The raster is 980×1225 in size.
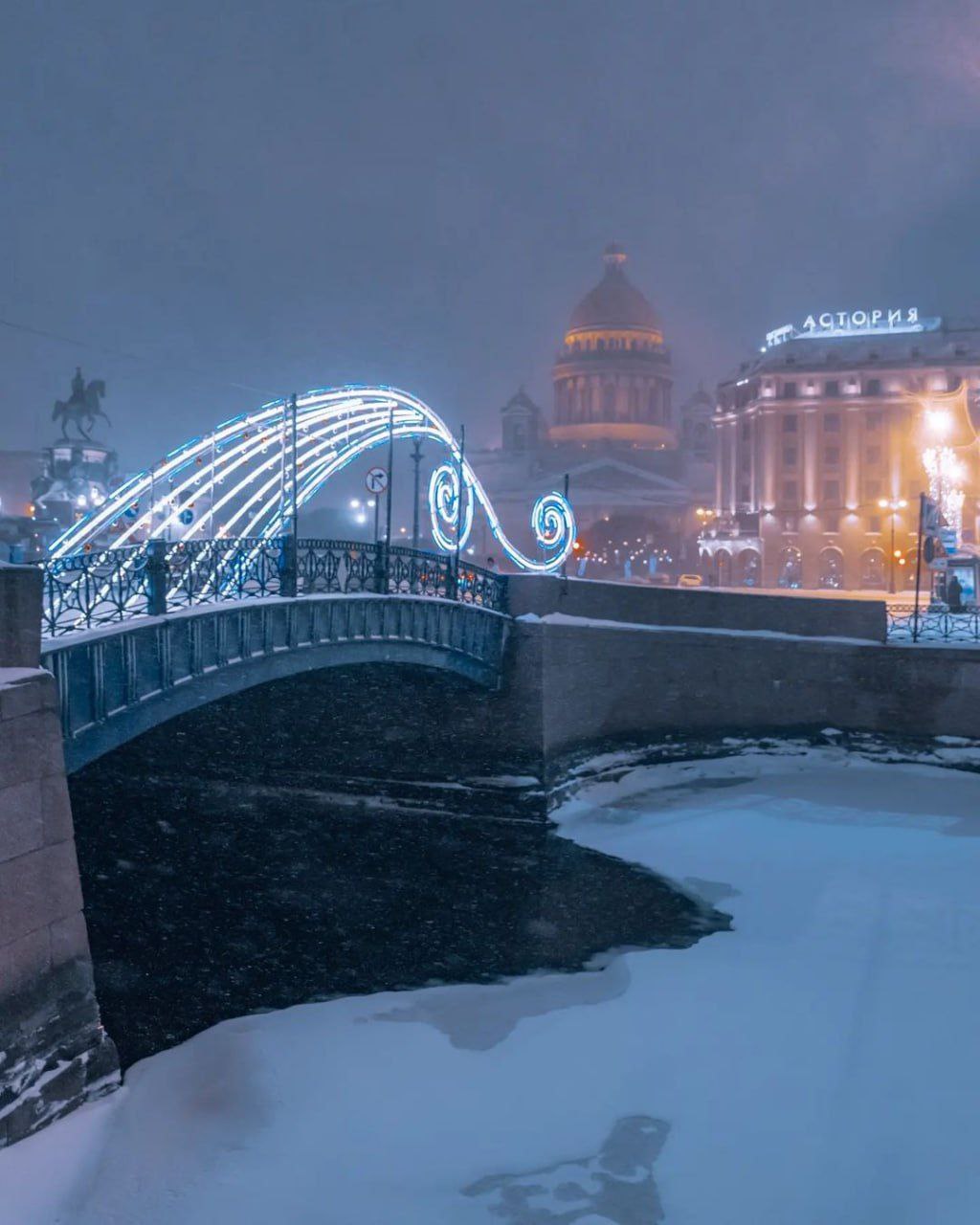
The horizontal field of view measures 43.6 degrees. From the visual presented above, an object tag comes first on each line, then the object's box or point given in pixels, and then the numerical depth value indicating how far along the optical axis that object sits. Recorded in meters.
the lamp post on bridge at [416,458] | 30.84
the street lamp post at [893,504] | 74.31
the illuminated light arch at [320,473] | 25.91
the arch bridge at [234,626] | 16.03
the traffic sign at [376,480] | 26.75
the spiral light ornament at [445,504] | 29.31
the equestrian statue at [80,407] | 66.06
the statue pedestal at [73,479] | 54.19
